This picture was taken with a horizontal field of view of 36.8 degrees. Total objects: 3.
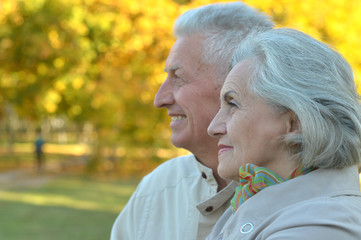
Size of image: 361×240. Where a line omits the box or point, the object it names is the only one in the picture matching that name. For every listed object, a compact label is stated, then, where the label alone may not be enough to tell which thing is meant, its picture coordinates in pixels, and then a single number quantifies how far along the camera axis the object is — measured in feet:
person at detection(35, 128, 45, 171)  75.87
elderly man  7.07
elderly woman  4.04
